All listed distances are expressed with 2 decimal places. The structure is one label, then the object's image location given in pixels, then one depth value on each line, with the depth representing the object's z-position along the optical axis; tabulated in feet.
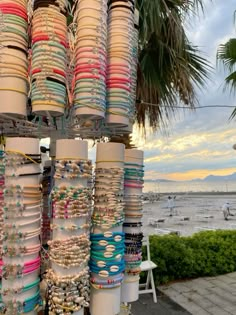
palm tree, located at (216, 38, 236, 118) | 11.57
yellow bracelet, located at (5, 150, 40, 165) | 2.44
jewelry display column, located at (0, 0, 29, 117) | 2.47
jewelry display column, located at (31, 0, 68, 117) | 2.43
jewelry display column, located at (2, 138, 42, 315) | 2.37
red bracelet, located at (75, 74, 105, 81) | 2.56
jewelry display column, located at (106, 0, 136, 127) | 2.82
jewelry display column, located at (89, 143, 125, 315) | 2.68
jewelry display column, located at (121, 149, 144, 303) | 3.10
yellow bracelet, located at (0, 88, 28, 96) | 2.45
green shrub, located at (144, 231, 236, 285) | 10.65
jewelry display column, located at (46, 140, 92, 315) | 2.39
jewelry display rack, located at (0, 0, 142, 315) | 2.41
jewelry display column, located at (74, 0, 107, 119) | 2.56
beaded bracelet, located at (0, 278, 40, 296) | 2.37
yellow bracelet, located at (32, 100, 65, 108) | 2.42
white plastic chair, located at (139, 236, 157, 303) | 9.09
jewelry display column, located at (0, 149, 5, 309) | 2.55
